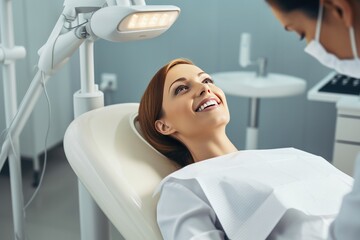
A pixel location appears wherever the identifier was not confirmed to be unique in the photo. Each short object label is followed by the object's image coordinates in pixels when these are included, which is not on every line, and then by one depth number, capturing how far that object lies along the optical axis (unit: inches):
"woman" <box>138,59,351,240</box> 48.8
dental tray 82.7
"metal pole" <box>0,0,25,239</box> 65.0
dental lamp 48.6
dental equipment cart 79.6
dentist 30.7
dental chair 52.2
